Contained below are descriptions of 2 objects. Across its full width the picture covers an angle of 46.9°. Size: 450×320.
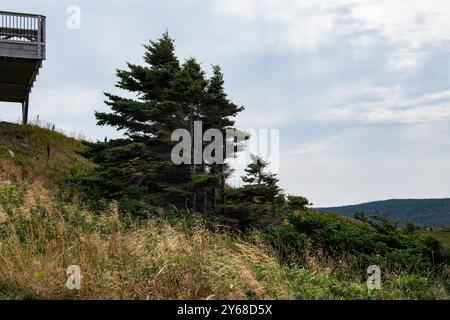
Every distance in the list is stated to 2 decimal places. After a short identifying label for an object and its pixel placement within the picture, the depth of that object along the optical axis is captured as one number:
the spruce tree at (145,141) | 16.77
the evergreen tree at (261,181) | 17.05
